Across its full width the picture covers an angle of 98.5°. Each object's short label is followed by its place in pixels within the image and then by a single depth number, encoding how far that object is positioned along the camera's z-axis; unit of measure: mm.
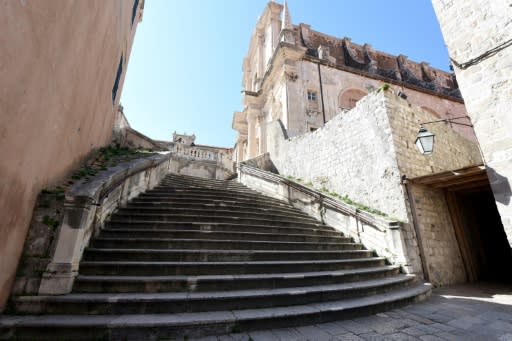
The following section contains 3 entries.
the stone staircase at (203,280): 2465
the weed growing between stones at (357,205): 6370
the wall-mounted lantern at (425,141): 5293
